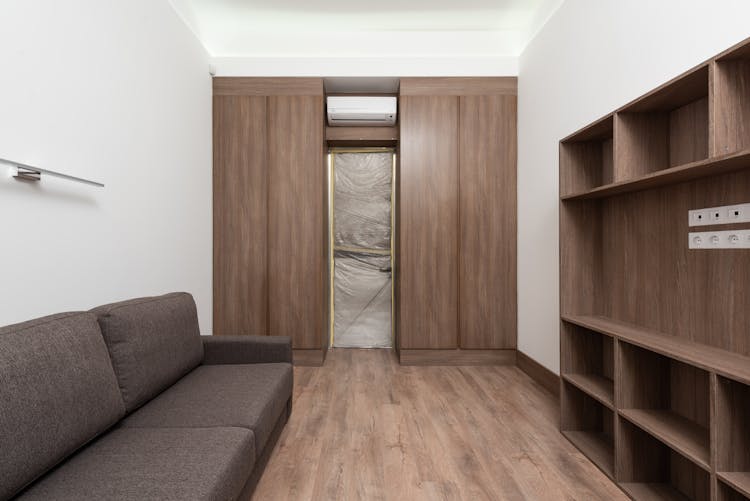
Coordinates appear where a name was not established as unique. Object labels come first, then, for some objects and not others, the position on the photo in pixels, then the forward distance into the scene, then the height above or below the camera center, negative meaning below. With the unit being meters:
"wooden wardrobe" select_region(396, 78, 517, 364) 3.95 +0.34
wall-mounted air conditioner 4.12 +1.51
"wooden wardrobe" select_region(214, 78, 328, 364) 3.93 +0.61
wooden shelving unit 1.45 -0.20
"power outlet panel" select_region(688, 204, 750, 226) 1.60 +0.17
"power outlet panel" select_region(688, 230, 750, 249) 1.61 +0.07
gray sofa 1.18 -0.64
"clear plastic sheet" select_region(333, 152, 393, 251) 4.60 +0.75
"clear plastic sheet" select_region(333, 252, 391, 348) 4.63 -0.57
